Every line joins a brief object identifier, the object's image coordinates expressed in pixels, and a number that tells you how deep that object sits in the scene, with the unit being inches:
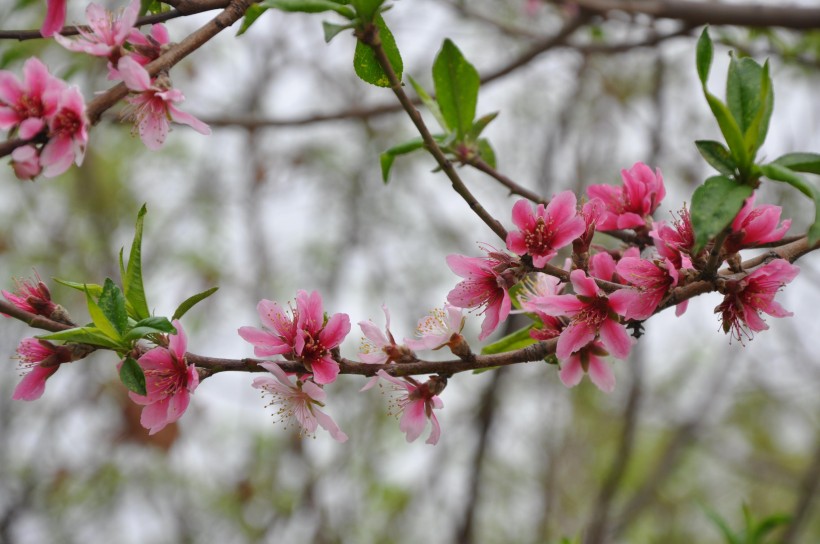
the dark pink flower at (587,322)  37.7
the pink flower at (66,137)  36.8
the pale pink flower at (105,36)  37.0
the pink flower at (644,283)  37.3
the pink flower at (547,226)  37.8
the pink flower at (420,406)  38.5
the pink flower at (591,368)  39.0
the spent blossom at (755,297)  37.4
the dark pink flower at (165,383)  37.7
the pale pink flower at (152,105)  37.0
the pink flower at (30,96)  36.8
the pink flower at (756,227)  37.5
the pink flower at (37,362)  37.8
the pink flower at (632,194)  39.4
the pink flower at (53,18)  37.3
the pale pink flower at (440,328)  38.4
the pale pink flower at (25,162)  36.5
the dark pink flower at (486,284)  37.9
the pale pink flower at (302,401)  37.9
